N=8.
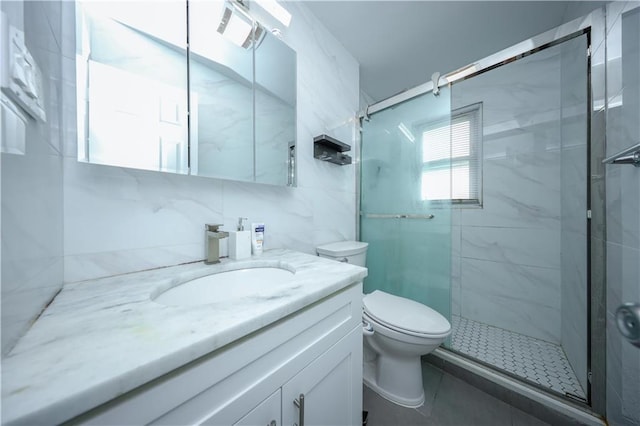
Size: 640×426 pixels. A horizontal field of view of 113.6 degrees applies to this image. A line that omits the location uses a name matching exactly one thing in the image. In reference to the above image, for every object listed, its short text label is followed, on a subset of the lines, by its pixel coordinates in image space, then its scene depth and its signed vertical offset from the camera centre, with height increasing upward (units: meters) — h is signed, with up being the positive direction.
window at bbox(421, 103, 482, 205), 1.81 +0.49
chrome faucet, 0.83 -0.13
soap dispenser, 0.90 -0.14
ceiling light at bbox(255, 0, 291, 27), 1.03 +1.02
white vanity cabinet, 0.33 -0.35
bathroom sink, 0.68 -0.27
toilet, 1.03 -0.64
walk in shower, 1.25 +0.03
